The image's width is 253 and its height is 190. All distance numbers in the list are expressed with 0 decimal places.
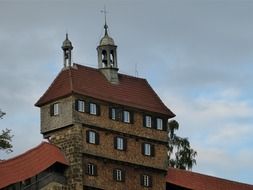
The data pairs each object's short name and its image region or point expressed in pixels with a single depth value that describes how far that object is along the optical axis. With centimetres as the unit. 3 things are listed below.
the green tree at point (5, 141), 11031
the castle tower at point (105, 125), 11062
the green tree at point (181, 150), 13438
